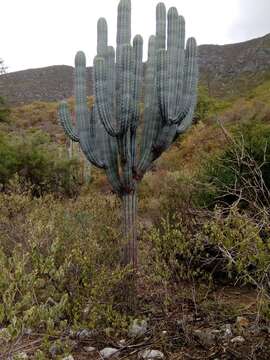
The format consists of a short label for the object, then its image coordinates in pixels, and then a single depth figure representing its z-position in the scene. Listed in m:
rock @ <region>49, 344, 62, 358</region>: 3.90
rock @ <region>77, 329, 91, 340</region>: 4.52
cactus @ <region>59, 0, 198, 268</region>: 5.66
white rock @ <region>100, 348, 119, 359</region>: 4.14
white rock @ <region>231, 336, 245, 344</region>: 4.07
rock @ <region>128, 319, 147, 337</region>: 4.46
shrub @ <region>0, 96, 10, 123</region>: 27.75
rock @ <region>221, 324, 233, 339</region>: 4.20
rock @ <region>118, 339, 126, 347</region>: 4.31
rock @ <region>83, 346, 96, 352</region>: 4.34
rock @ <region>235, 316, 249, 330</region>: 4.25
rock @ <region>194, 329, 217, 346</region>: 4.12
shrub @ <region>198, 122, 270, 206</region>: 6.93
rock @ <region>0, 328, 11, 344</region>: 2.58
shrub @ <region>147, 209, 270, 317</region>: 3.35
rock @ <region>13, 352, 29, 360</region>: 2.72
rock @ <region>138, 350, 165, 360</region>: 4.02
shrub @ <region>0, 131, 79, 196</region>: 14.38
